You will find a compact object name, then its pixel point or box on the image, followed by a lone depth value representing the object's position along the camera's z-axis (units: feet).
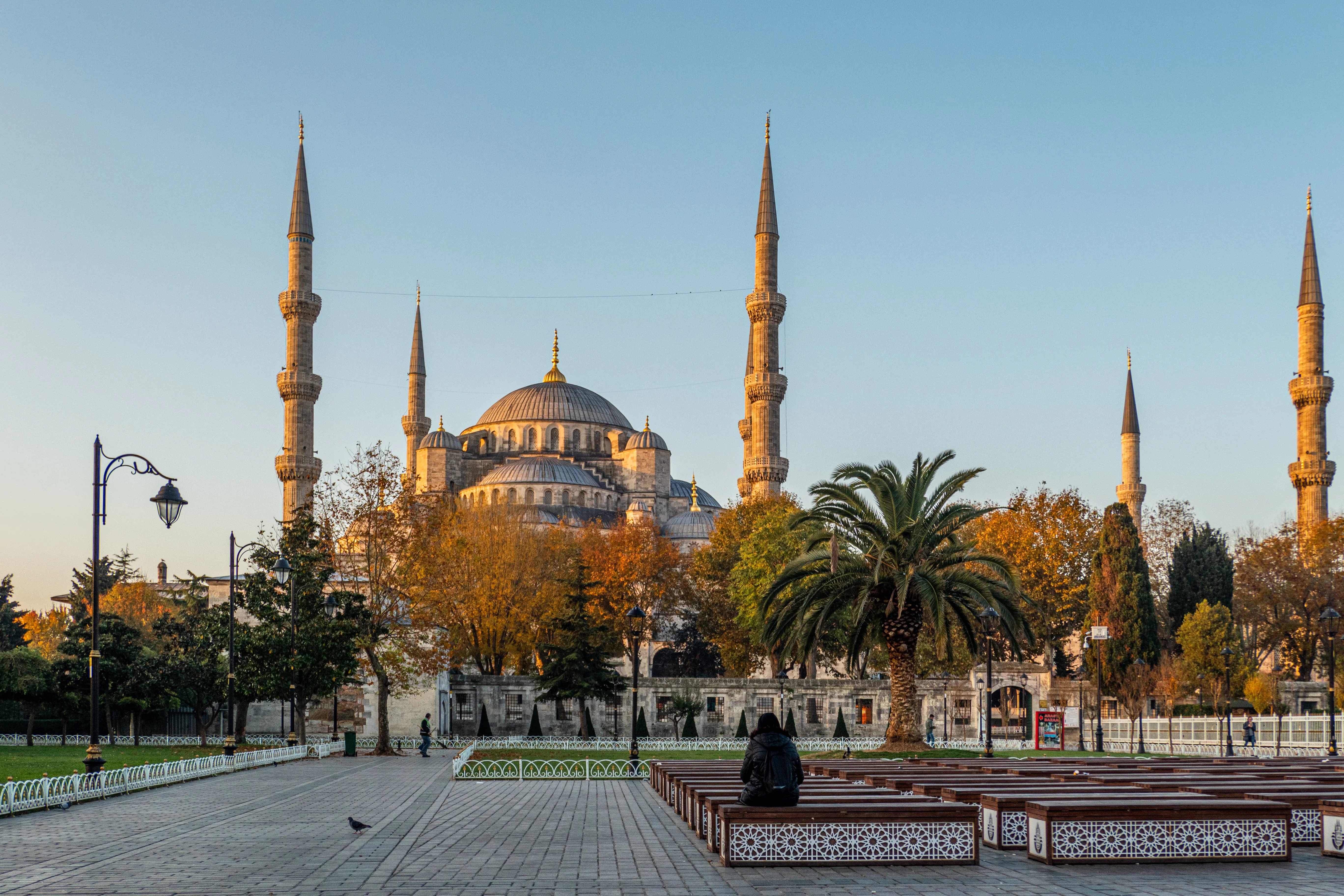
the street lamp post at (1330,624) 97.45
